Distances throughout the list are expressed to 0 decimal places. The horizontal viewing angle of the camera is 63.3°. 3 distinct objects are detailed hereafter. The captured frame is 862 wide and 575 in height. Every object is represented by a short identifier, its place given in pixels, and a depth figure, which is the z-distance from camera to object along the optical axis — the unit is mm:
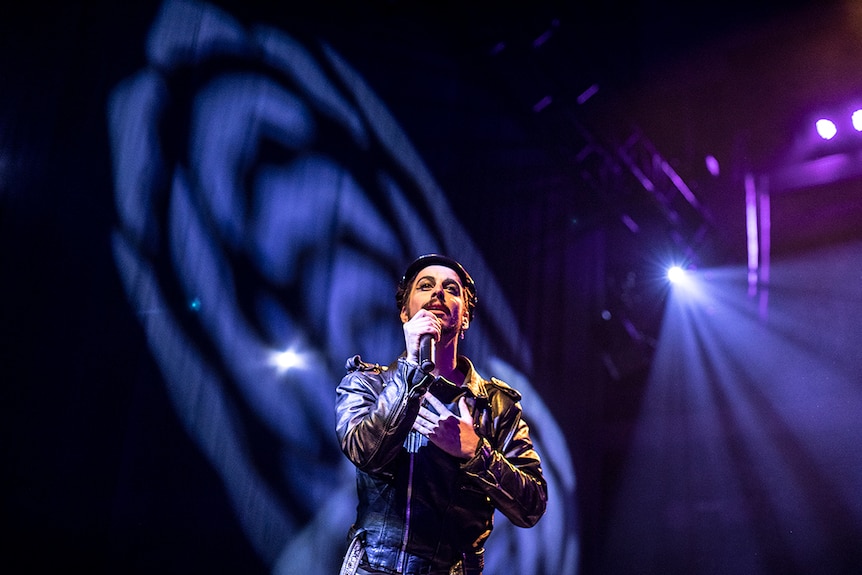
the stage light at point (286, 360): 4215
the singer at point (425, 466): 1792
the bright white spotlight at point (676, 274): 6660
